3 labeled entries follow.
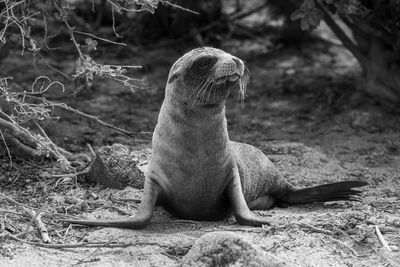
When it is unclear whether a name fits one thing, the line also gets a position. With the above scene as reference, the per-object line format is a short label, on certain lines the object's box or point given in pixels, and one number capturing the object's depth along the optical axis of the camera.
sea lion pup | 8.42
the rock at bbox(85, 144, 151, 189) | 9.87
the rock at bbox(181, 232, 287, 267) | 6.50
